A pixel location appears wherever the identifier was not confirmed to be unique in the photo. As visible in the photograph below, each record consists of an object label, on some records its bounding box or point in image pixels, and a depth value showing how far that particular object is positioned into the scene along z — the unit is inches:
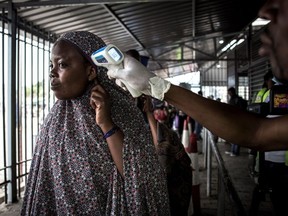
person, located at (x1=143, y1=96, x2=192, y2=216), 78.3
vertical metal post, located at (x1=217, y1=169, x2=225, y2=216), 68.7
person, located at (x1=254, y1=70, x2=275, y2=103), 132.5
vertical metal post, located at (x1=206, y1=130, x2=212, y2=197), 168.6
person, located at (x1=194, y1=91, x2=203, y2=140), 406.0
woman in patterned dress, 51.3
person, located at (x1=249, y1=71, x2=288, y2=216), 106.8
